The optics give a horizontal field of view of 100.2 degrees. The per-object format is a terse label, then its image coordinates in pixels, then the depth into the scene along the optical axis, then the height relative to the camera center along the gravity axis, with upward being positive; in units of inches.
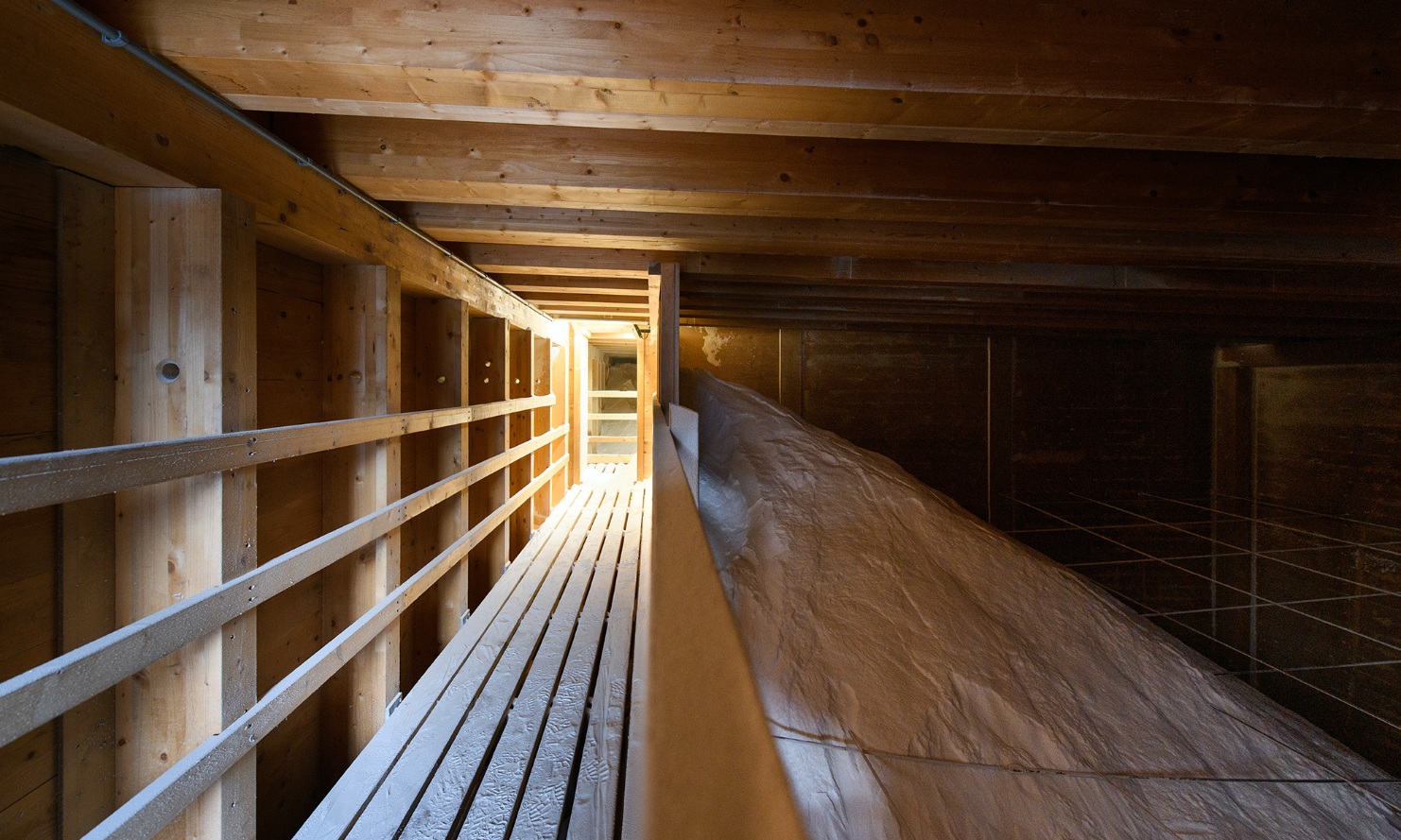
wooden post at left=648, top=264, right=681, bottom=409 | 133.7 +17.2
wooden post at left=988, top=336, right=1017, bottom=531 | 310.5 -5.5
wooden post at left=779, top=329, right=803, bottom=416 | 294.8 +19.5
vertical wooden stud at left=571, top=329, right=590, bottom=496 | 270.5 +0.5
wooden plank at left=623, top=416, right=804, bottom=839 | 13.6 -8.5
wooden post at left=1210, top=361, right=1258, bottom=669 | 332.5 -15.9
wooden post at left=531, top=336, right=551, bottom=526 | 201.5 -2.1
